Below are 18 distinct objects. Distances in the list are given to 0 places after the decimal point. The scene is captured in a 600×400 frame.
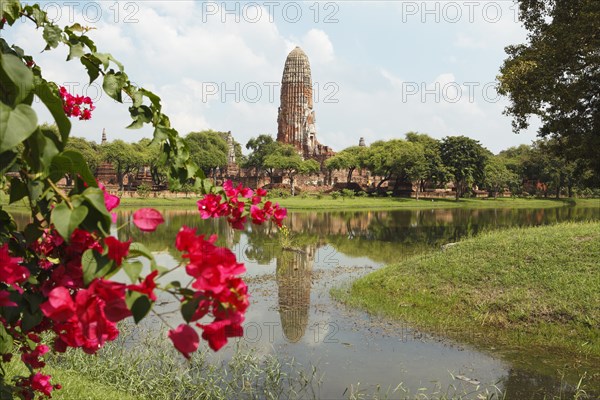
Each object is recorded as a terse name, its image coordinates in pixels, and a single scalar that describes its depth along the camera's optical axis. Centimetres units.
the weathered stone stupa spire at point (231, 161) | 7475
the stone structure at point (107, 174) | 6019
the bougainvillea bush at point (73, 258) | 119
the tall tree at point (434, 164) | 5294
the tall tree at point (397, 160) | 5322
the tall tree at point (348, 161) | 6025
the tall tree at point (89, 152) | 5094
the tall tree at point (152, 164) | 5381
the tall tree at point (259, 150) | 6594
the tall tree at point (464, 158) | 5347
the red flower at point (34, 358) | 228
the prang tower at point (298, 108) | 7419
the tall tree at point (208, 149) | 5803
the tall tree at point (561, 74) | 1164
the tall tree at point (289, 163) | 5778
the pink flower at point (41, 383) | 238
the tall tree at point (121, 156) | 5159
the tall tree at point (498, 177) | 6150
